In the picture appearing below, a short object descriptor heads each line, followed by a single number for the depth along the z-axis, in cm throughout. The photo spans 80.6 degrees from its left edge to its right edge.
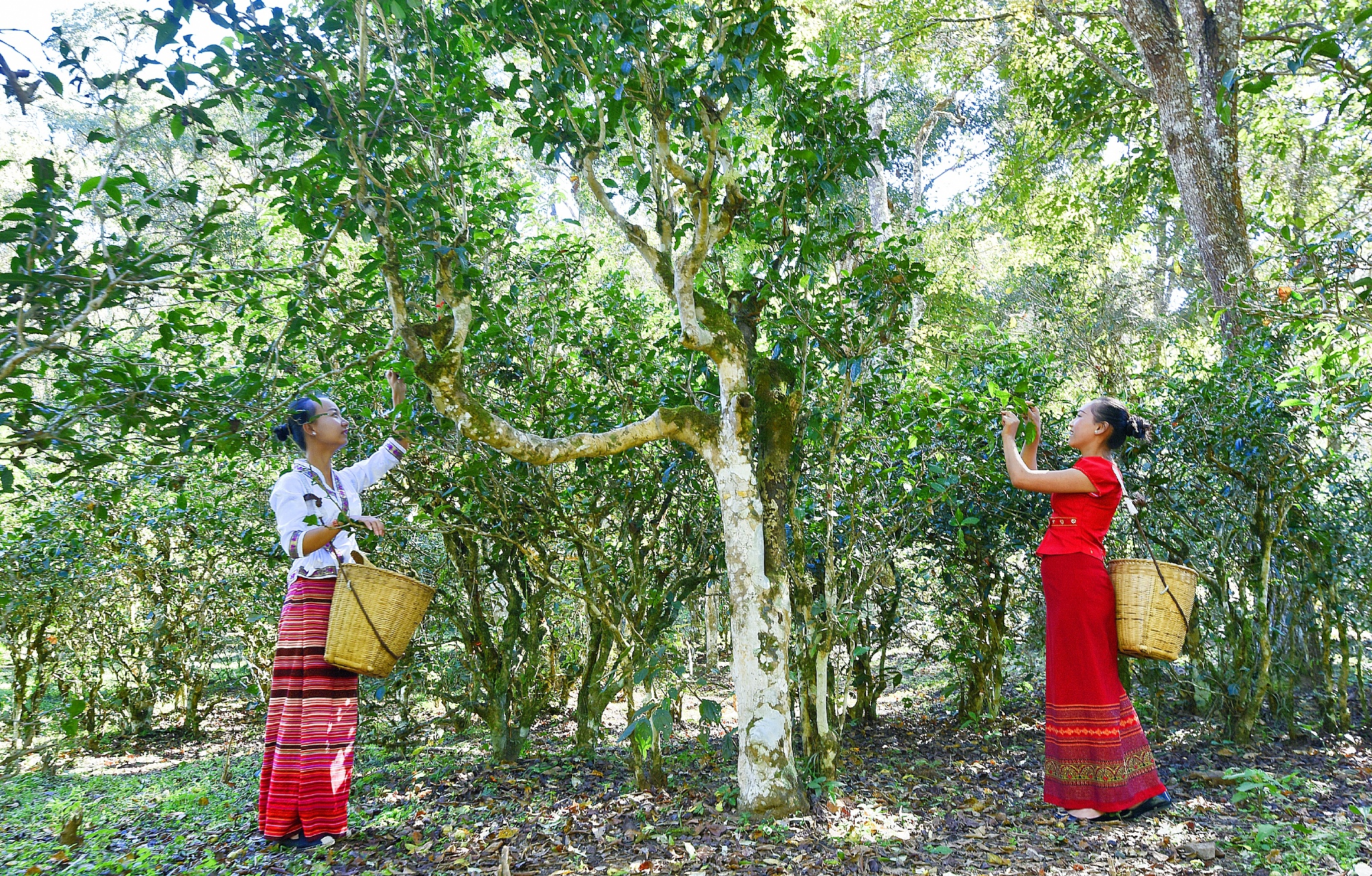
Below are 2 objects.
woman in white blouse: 367
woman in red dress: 367
